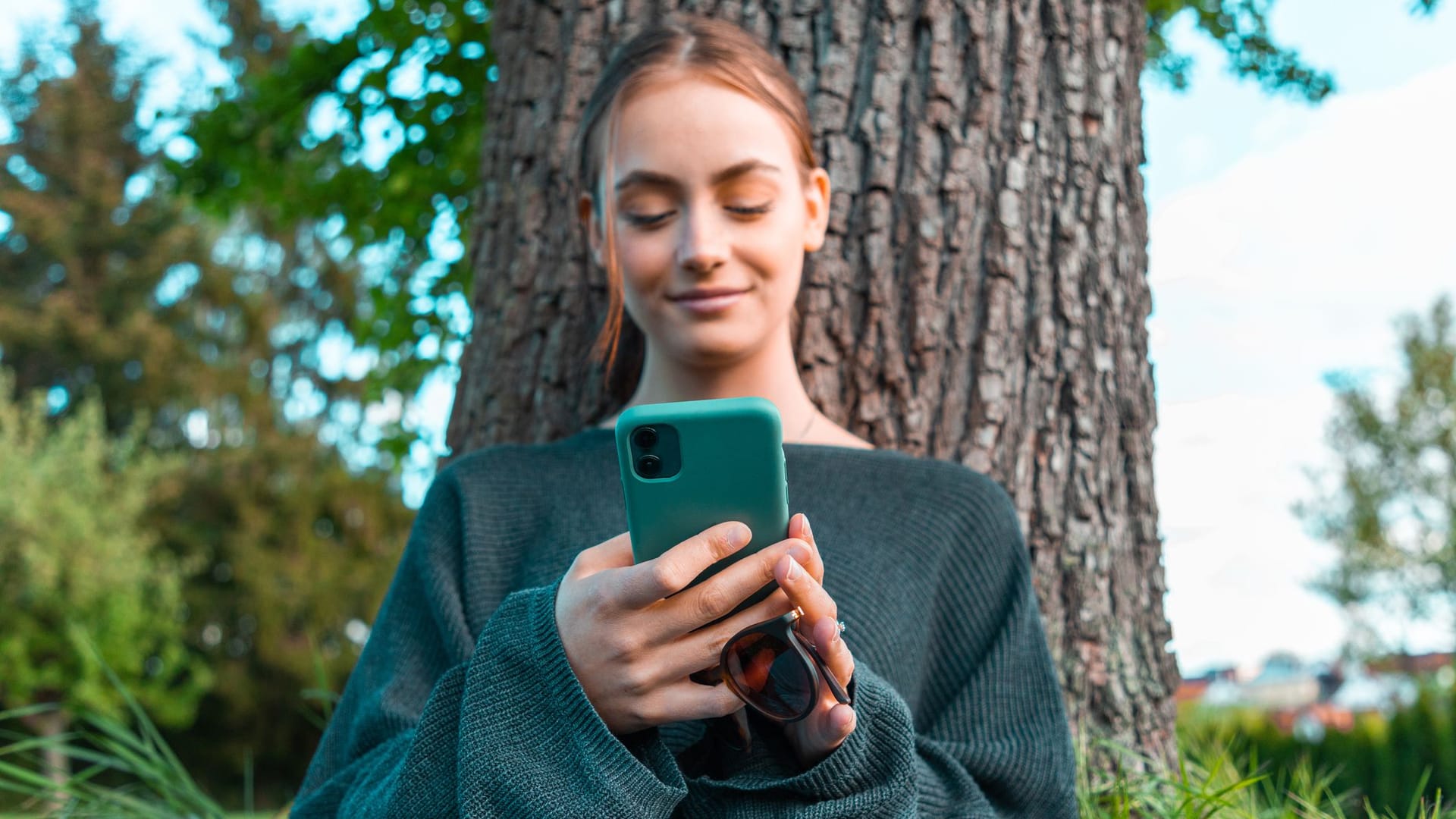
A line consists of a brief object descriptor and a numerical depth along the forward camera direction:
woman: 1.37
